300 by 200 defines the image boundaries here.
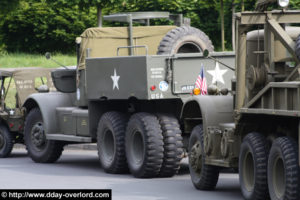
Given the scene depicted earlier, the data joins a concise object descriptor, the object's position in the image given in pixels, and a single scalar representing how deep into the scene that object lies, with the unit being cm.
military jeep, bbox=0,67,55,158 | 2203
